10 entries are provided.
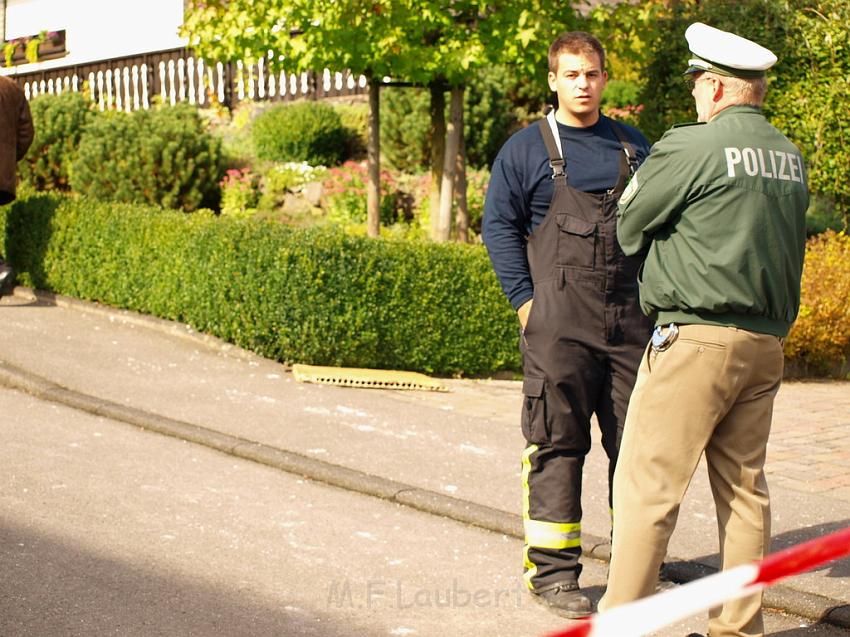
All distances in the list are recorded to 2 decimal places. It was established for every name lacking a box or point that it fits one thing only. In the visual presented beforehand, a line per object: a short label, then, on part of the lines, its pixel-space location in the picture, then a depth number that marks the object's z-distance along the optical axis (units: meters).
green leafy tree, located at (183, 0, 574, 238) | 10.90
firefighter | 4.90
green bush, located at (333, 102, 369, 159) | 16.86
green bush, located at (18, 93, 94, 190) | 14.53
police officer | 4.04
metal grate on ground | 9.27
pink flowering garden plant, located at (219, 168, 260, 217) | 14.06
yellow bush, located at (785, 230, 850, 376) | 10.83
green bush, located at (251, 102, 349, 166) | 16.22
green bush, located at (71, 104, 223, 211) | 13.30
